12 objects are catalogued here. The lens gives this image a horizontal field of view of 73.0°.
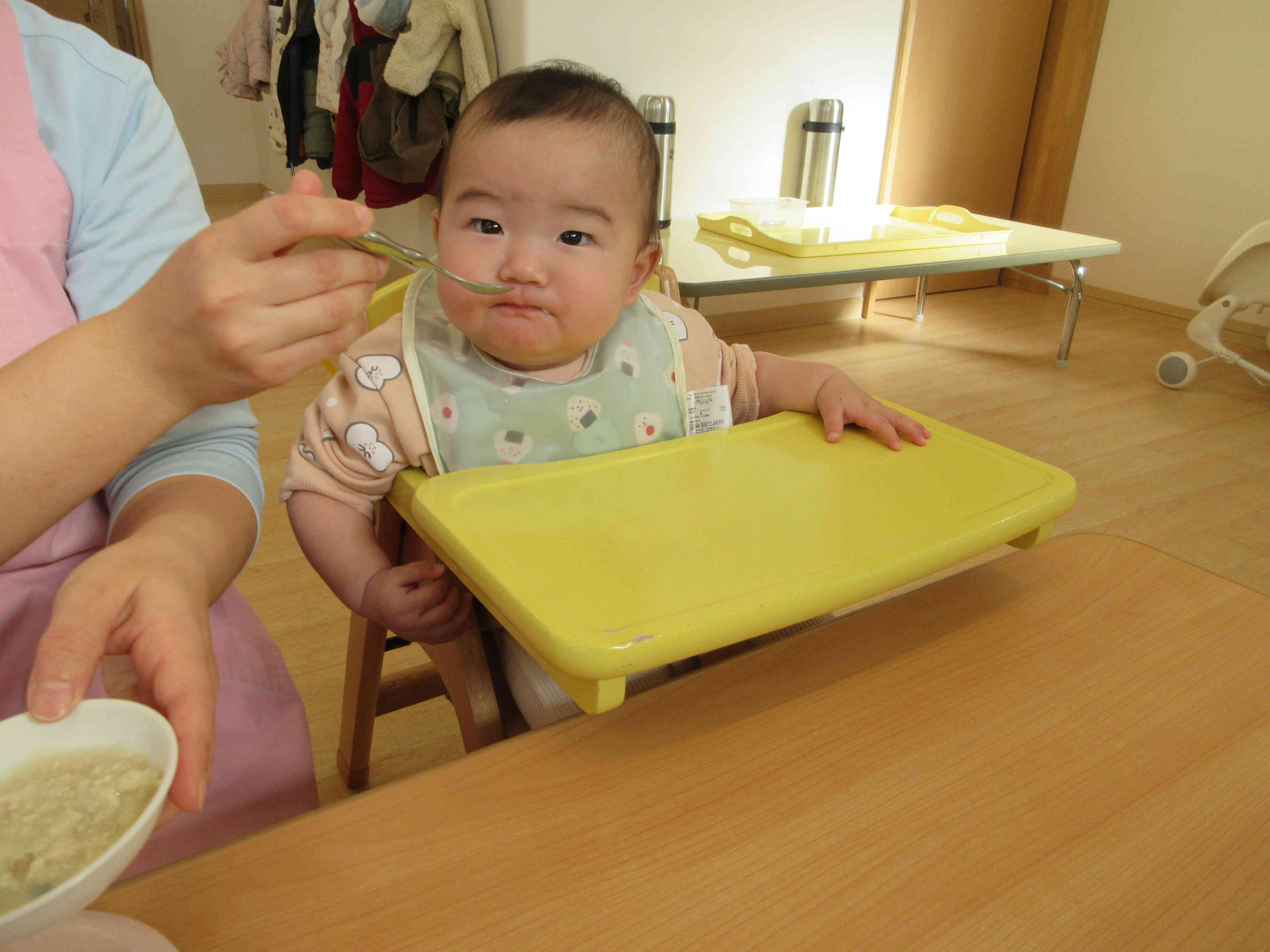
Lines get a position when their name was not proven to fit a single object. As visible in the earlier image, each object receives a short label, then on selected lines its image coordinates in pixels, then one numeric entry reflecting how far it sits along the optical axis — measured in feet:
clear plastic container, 8.27
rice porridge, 0.91
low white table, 6.58
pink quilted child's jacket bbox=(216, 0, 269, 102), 10.52
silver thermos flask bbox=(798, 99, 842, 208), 8.98
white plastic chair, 7.81
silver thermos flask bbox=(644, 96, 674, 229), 7.64
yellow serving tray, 7.45
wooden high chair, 2.33
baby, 2.32
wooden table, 1.24
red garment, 7.53
